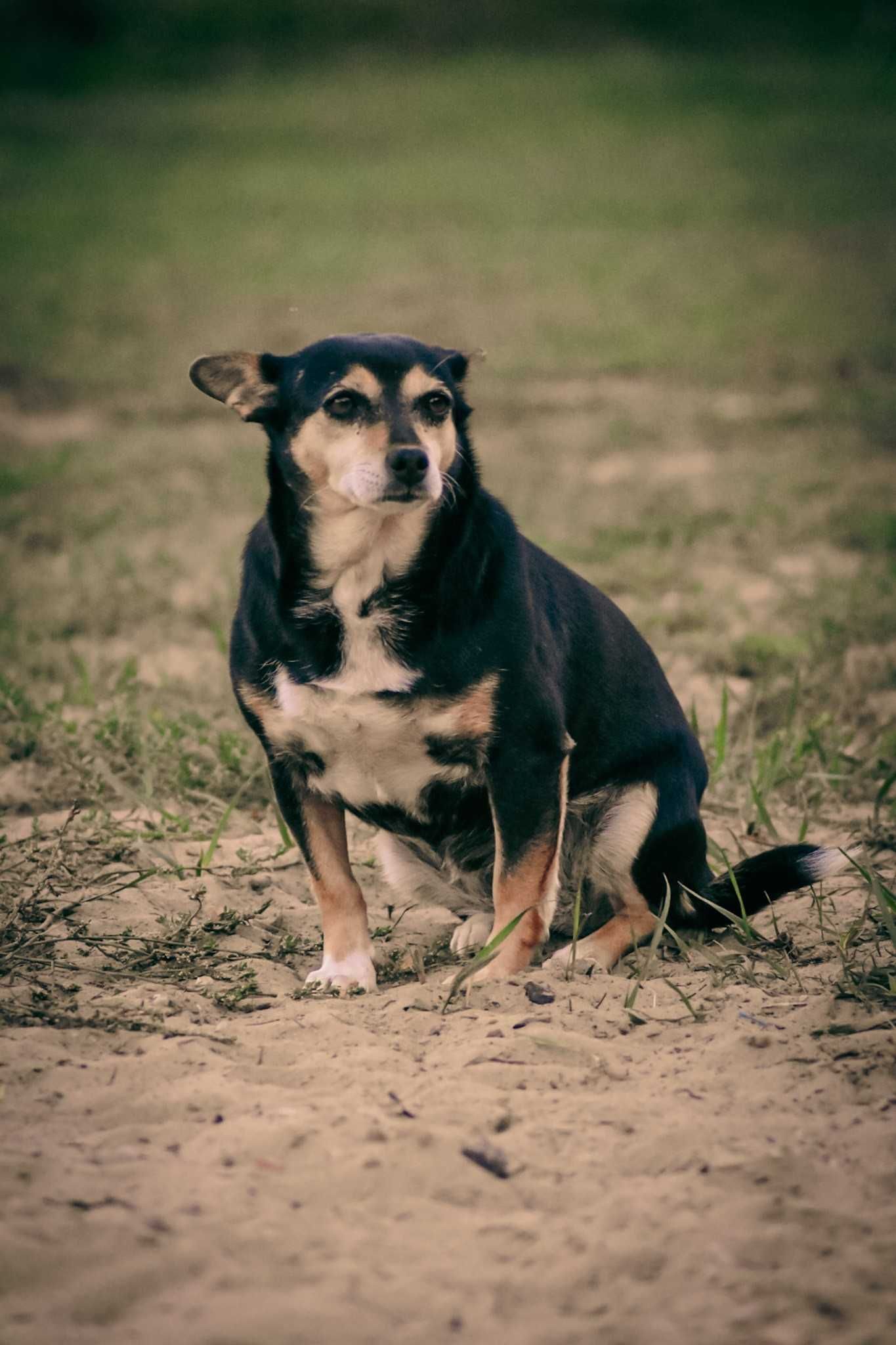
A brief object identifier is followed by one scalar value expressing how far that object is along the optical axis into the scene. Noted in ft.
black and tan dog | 20.42
